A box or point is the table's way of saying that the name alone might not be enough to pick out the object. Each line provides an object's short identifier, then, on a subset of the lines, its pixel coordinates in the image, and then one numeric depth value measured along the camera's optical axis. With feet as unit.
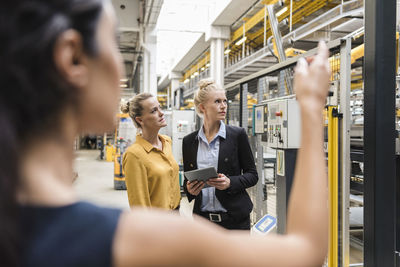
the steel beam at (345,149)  10.01
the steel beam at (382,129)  8.26
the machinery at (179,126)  29.35
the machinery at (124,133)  35.86
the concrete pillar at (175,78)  73.15
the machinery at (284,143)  11.13
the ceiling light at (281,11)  32.96
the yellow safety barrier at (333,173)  10.11
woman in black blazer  8.66
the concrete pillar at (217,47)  38.50
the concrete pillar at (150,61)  44.34
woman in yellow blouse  7.39
